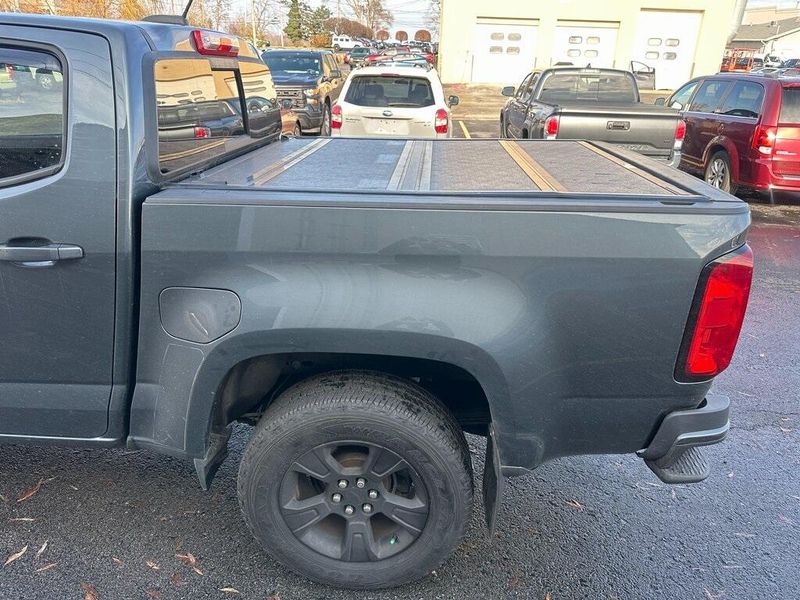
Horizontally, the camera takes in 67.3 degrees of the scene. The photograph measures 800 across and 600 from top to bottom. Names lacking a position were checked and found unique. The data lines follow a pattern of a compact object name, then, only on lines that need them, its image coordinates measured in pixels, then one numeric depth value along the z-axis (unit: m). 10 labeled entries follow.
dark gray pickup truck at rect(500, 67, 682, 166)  7.43
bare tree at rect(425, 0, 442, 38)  59.01
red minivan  7.46
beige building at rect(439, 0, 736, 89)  23.39
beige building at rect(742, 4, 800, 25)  78.61
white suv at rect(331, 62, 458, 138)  8.41
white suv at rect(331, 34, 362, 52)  51.08
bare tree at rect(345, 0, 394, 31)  61.81
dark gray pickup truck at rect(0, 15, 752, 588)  1.91
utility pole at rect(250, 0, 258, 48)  26.51
